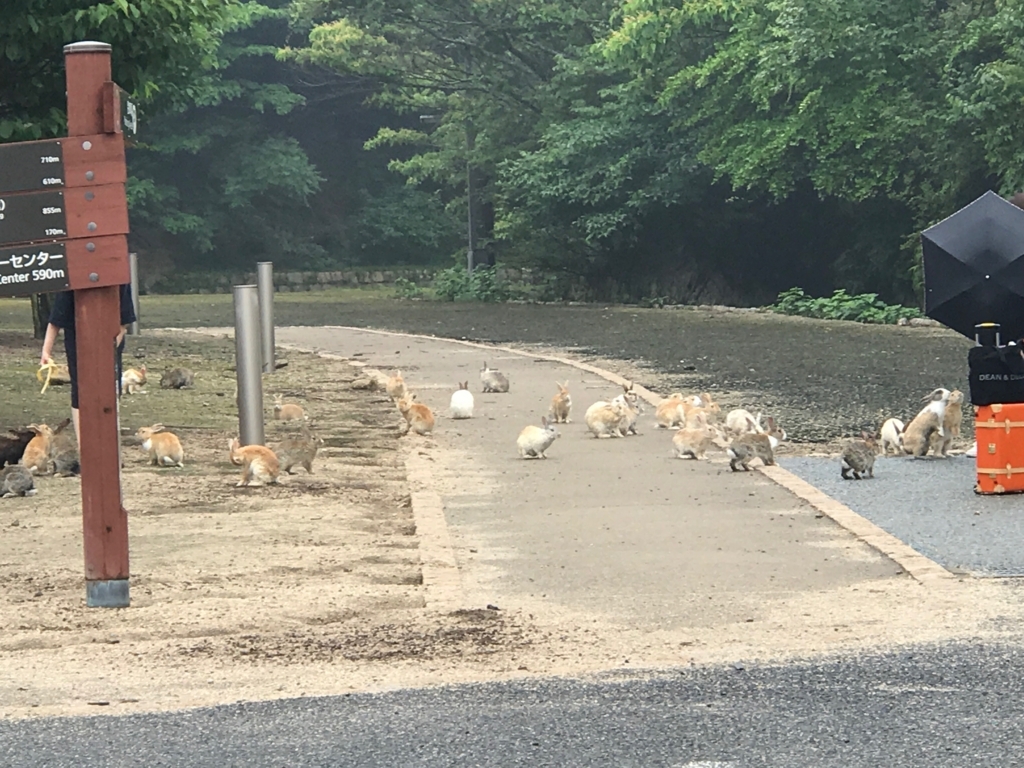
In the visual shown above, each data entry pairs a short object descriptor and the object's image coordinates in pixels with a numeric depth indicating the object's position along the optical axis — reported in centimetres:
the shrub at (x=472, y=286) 4444
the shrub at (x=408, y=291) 4890
